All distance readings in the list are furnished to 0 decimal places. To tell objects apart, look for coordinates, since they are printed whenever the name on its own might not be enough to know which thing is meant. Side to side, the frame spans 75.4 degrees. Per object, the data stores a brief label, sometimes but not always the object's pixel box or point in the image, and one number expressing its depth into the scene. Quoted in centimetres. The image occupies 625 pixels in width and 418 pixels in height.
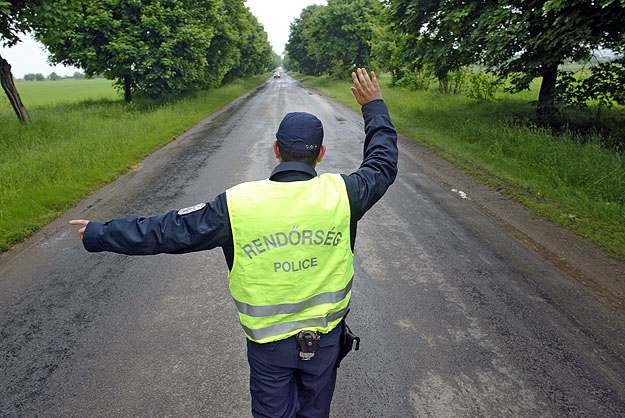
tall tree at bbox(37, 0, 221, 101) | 1567
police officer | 172
